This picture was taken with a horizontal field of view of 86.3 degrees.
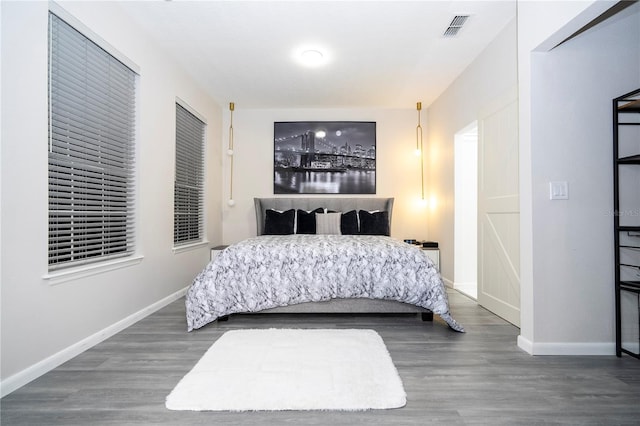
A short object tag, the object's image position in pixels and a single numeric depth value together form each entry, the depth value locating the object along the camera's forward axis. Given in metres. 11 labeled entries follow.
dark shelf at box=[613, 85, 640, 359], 2.25
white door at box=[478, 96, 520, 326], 3.00
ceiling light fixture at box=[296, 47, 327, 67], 3.49
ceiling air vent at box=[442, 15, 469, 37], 2.92
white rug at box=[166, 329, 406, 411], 1.70
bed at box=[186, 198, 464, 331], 2.93
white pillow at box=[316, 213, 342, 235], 4.78
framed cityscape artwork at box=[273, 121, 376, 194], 5.33
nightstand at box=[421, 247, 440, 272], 4.70
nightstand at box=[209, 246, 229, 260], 4.71
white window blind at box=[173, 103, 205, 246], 3.98
